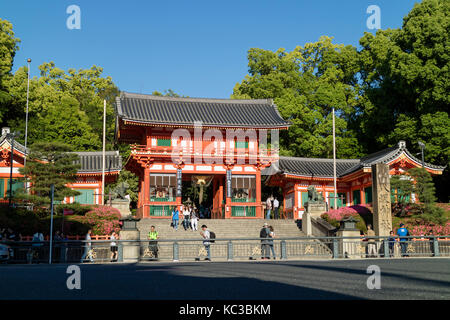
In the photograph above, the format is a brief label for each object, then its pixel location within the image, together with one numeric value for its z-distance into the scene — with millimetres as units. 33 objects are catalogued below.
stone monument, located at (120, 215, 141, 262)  20828
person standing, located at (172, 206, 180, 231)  30297
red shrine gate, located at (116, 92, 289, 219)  37281
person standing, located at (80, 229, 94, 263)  20234
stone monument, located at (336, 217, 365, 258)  22188
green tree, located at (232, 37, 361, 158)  48125
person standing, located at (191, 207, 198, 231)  30859
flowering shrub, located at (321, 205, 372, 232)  30453
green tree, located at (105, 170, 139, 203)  49625
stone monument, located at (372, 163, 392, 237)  26812
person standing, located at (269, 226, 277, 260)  21803
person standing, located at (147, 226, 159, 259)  21059
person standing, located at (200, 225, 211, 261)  21097
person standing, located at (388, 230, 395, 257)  22297
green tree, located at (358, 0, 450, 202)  37812
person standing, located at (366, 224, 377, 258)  22234
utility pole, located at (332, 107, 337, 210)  38375
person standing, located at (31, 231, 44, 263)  20156
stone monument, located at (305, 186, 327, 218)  30984
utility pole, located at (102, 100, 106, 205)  37984
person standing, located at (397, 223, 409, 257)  22453
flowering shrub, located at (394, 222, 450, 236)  28828
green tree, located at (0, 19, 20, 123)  46344
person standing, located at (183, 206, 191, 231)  31047
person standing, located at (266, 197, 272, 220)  36500
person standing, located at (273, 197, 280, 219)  37562
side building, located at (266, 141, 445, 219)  37844
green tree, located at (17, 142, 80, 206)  28703
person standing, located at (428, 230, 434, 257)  22616
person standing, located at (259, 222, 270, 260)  22061
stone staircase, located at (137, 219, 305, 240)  29719
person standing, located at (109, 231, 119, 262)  20870
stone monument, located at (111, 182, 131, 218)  31750
